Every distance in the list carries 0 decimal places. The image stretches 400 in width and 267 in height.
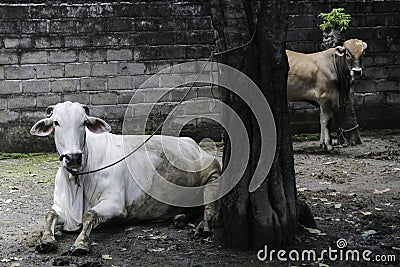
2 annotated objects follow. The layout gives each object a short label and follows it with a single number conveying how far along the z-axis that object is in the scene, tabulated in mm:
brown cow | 9523
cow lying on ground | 5602
